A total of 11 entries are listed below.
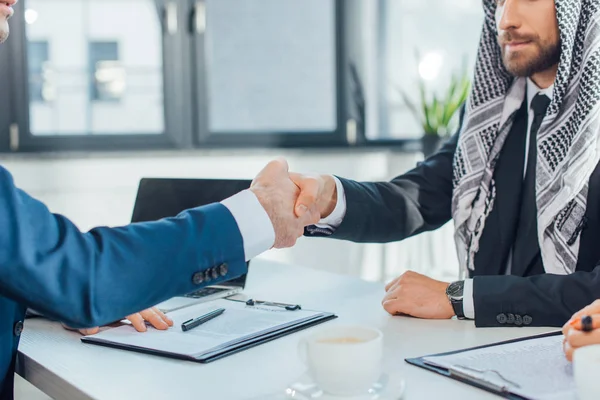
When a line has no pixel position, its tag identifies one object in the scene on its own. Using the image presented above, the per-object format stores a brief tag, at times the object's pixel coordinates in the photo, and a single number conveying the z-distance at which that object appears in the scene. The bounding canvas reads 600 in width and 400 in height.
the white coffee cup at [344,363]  0.77
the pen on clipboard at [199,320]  1.14
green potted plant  3.48
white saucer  0.80
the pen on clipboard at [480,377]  0.85
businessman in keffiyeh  1.54
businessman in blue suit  0.89
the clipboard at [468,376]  0.84
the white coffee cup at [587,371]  0.76
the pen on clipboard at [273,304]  1.27
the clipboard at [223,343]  1.01
